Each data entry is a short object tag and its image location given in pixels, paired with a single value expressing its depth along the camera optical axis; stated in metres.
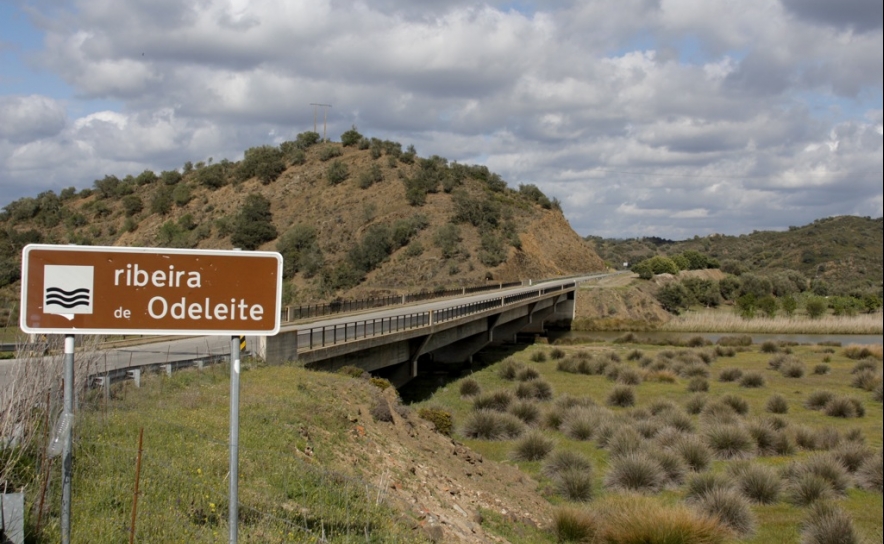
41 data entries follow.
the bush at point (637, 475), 17.05
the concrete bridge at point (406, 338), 21.81
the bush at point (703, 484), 16.05
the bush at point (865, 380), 30.64
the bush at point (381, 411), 16.66
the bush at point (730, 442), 20.38
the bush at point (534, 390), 30.02
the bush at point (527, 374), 35.78
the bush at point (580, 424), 22.64
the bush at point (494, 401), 27.20
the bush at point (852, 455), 18.55
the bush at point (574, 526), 12.80
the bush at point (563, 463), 18.03
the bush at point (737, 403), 26.50
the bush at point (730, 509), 14.48
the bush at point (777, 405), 27.25
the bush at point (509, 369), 37.09
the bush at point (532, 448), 19.91
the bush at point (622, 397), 29.04
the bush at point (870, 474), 17.33
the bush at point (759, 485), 16.45
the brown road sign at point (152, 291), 5.43
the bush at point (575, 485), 16.44
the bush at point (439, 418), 21.66
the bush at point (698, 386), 32.44
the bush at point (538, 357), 44.68
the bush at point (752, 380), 33.25
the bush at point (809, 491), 16.19
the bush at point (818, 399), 27.88
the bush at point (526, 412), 25.08
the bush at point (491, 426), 22.59
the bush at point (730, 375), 35.28
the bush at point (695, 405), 26.93
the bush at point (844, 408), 26.41
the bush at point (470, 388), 31.02
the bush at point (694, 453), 18.69
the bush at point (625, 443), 19.58
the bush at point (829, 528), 12.98
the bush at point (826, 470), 16.98
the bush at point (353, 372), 22.09
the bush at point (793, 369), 35.84
